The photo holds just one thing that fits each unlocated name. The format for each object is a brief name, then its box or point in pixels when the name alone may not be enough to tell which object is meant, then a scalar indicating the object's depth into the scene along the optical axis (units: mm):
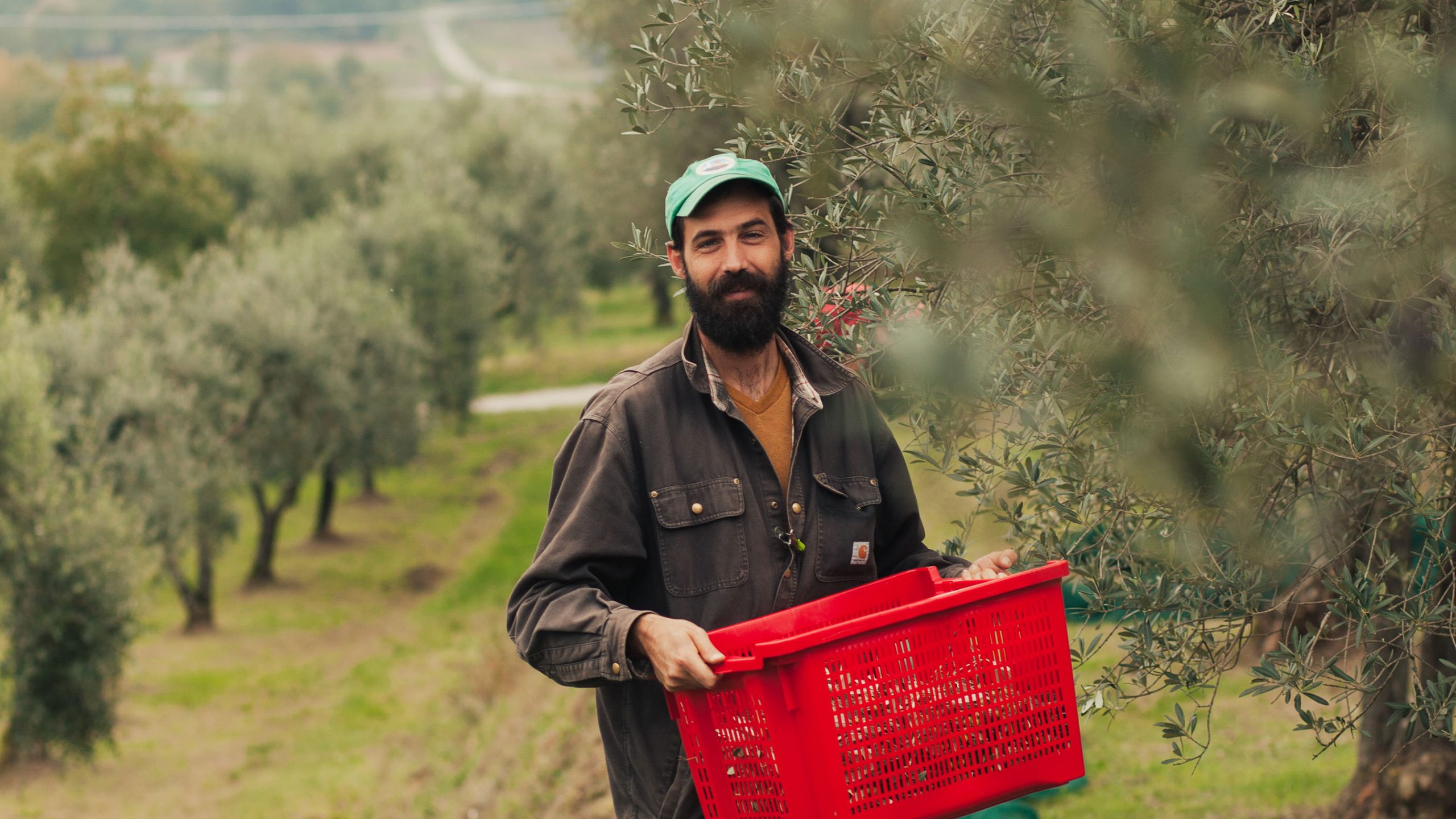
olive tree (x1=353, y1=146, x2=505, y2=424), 30156
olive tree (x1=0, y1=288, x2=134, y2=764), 16359
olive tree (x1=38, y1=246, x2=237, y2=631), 20547
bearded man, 3209
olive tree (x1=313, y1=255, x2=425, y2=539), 26234
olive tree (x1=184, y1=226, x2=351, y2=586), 24484
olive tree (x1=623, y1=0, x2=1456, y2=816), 3611
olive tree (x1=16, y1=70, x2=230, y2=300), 33500
